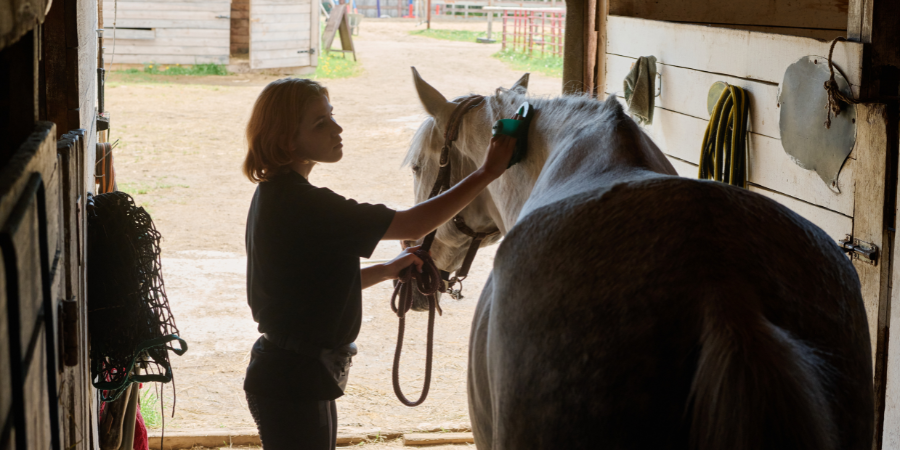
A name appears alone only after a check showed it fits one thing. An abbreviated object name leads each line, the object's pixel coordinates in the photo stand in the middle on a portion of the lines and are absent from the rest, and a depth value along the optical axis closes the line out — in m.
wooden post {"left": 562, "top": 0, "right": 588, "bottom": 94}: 3.92
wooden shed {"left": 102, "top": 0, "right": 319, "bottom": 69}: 14.16
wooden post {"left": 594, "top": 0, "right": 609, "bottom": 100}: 3.79
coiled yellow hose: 2.63
